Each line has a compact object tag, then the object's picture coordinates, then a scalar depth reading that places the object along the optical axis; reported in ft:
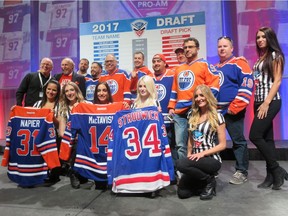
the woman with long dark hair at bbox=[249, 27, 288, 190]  8.06
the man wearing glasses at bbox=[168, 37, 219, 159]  8.59
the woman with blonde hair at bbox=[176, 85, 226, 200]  7.55
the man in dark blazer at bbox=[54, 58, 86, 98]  11.71
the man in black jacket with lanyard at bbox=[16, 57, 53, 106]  11.57
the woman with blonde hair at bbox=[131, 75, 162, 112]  8.29
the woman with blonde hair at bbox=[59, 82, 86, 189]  9.73
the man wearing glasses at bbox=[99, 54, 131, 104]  11.03
